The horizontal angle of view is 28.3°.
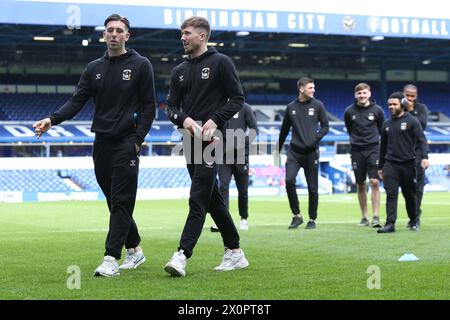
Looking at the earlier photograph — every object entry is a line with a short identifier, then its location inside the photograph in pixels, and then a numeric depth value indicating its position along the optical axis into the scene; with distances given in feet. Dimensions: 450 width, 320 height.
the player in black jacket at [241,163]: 41.19
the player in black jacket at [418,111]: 41.50
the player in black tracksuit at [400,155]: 38.73
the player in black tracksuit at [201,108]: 23.36
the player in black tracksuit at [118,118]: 23.75
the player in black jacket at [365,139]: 43.37
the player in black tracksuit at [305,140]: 41.78
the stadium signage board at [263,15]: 118.32
